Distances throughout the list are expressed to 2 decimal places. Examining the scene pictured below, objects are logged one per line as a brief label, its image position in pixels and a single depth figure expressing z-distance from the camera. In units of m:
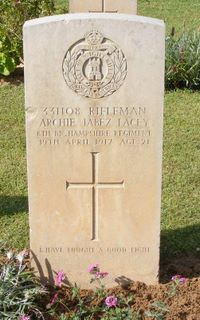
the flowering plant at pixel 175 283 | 3.89
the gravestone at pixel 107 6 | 8.70
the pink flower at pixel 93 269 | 3.98
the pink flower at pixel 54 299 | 3.74
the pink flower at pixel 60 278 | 3.87
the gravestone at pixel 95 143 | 3.52
